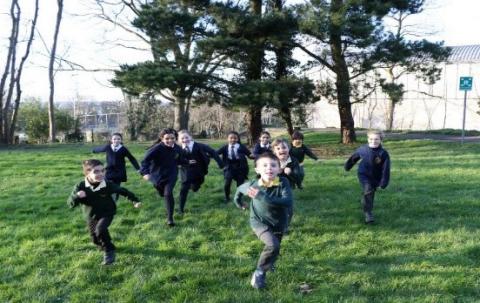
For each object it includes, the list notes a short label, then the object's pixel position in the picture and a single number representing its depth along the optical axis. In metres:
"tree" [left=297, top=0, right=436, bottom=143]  15.71
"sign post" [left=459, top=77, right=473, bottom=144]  17.97
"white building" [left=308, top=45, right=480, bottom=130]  35.38
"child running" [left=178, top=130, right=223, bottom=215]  7.89
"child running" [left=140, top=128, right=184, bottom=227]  7.26
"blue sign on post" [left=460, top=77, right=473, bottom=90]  17.97
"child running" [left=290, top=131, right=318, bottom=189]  9.22
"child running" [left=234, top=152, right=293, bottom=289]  4.80
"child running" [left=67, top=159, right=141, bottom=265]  5.56
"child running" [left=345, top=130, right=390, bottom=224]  7.16
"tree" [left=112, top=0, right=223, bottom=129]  15.84
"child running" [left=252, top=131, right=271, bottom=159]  8.85
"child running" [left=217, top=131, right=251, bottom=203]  8.72
